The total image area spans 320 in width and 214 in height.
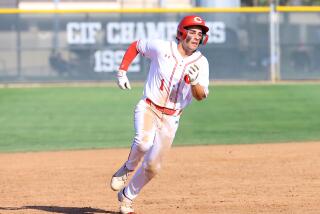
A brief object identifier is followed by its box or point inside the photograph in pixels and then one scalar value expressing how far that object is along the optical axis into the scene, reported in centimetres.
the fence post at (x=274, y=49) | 5359
